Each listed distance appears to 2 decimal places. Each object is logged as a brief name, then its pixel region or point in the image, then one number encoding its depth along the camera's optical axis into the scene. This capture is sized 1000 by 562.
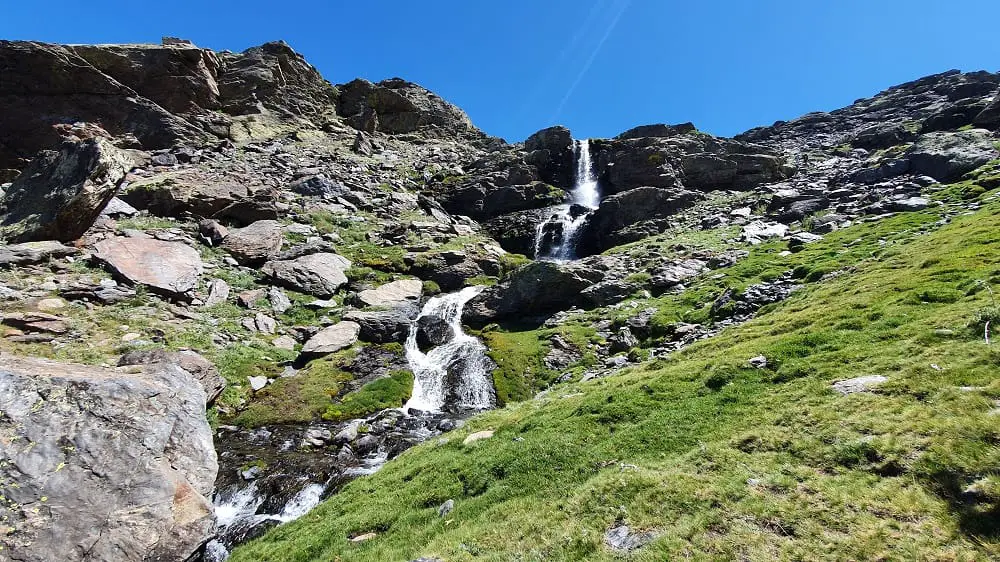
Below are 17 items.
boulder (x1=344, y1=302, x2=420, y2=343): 37.31
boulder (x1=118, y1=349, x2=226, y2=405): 22.23
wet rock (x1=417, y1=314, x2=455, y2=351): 37.66
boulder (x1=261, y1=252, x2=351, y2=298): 42.25
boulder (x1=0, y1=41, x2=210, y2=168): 67.62
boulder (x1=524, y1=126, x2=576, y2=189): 89.88
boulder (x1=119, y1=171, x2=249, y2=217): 48.84
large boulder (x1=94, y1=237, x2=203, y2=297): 33.72
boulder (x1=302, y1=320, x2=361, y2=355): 33.27
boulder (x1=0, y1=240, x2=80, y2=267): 30.62
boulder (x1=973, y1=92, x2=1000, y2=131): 63.38
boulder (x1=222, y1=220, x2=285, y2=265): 44.50
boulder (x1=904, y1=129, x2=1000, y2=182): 47.84
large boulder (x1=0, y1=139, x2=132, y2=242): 34.97
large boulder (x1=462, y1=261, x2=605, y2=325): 41.25
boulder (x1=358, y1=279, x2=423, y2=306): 43.12
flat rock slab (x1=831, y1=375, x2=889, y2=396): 11.25
